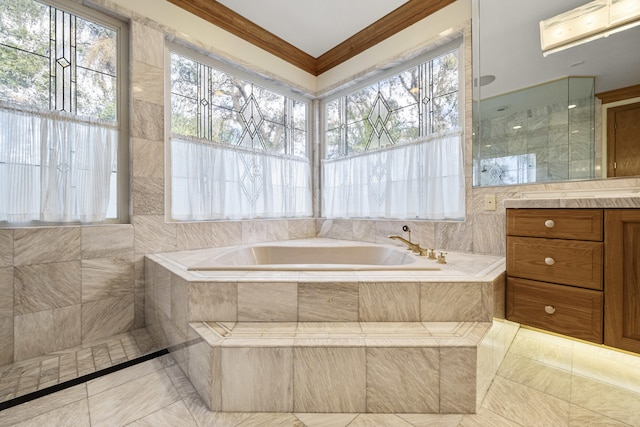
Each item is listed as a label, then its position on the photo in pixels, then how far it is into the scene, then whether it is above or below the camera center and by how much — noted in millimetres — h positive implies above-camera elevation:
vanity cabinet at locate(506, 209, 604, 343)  1257 -288
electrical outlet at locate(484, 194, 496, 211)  2012 +73
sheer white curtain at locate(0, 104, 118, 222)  1588 +296
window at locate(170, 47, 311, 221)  2311 +622
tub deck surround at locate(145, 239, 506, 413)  1172 -562
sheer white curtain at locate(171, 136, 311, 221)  2291 +284
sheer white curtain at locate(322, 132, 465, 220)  2236 +285
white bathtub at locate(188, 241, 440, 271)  2164 -363
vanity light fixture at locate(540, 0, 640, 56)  1545 +1126
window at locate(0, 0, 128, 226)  1607 +640
